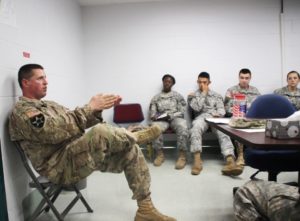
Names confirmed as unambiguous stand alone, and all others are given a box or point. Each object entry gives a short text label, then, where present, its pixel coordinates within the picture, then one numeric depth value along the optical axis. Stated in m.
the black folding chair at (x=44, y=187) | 1.92
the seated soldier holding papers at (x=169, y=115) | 3.69
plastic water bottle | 1.99
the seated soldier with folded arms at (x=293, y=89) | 4.07
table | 1.09
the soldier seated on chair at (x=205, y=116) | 3.20
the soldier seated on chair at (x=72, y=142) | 1.82
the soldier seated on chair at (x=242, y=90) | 4.12
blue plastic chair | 1.95
